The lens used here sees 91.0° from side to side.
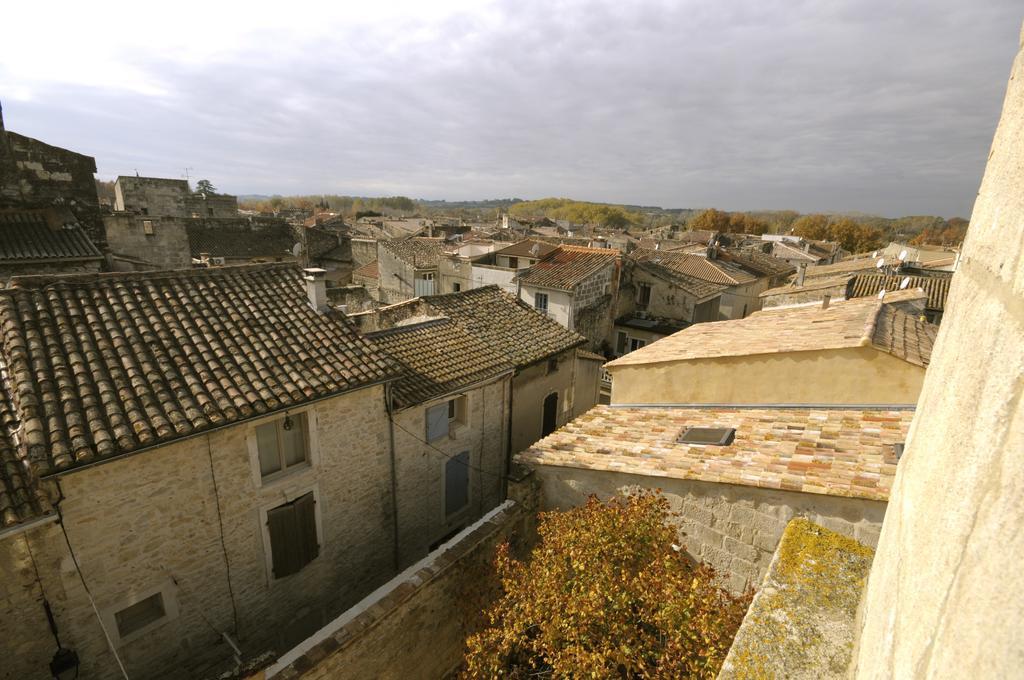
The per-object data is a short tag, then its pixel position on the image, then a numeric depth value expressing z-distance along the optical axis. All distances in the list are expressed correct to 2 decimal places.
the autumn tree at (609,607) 5.98
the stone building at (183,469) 7.33
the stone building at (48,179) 16.78
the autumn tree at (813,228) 86.44
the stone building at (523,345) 15.58
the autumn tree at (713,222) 95.84
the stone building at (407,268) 29.50
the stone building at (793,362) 9.54
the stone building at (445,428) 12.25
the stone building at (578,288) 24.44
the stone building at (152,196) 33.79
